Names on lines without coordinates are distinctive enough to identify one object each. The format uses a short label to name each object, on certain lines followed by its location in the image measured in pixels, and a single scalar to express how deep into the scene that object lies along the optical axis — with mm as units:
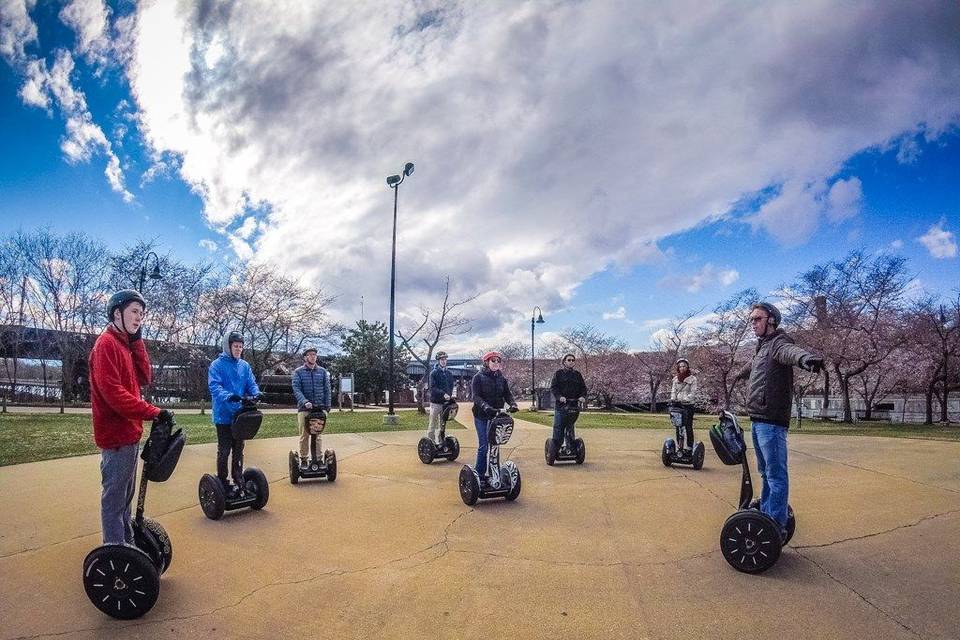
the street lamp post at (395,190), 19172
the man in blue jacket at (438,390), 9211
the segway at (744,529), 3883
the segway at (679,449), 8703
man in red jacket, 3342
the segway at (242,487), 5398
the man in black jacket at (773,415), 4047
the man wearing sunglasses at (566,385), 8602
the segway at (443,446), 9367
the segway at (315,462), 7301
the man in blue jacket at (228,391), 5629
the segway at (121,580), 3195
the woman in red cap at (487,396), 6344
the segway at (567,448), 9037
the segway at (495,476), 6055
